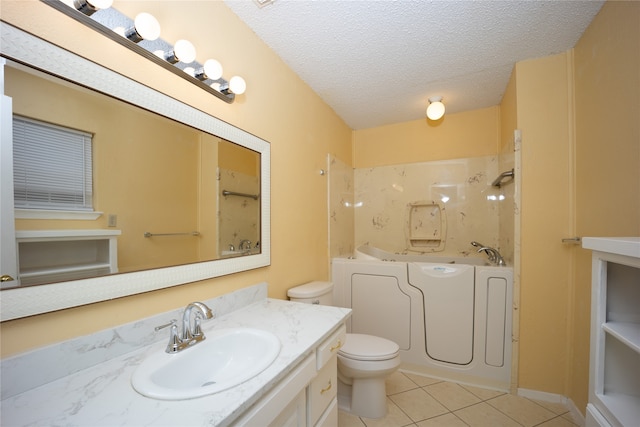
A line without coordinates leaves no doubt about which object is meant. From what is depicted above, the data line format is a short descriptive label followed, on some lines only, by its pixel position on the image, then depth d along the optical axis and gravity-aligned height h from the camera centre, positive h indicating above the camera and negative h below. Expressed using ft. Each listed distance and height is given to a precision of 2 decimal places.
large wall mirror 2.31 +0.18
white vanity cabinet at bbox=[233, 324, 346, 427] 2.47 -2.15
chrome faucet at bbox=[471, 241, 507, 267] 7.22 -1.31
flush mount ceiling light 7.64 +2.93
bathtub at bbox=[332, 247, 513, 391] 6.58 -2.79
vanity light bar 2.63 +1.93
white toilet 5.32 -3.24
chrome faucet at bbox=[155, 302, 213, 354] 3.02 -1.51
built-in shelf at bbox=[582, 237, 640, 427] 2.98 -1.42
